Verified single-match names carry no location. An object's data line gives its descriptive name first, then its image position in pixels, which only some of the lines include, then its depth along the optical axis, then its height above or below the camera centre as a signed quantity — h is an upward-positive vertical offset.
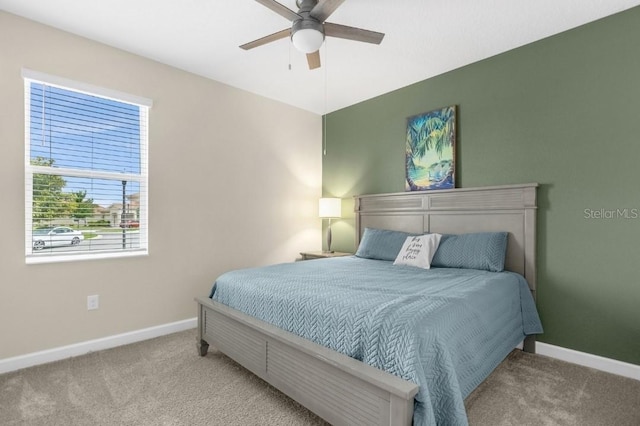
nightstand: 3.94 -0.48
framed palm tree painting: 3.25 +0.66
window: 2.53 +0.35
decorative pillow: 2.86 -0.33
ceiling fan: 1.85 +1.13
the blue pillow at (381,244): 3.27 -0.30
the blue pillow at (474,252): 2.64 -0.31
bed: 1.40 -0.62
